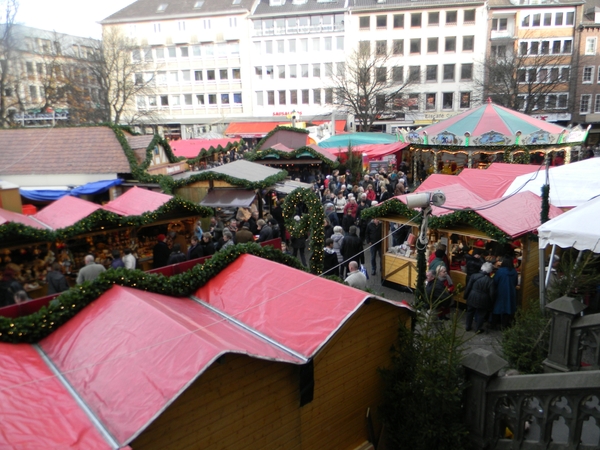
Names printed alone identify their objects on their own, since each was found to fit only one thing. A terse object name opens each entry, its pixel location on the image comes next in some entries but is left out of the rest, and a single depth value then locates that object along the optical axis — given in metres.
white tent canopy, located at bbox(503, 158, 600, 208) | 8.69
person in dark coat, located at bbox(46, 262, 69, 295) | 8.02
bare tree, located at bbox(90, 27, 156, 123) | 33.50
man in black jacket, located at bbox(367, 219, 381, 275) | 11.61
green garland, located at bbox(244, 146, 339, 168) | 21.92
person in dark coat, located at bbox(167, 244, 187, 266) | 9.27
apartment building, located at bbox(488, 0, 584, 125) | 38.84
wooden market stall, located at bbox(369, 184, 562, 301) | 8.98
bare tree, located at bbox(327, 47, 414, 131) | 38.50
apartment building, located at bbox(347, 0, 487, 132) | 41.91
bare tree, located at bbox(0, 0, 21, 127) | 24.64
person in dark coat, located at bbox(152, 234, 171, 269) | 10.33
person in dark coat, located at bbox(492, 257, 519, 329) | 8.27
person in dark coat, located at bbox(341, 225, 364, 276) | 10.12
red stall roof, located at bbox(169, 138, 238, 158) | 25.94
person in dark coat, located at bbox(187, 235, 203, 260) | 9.85
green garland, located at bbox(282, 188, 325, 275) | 9.22
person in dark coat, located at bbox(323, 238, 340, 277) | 9.49
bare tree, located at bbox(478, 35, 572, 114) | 35.12
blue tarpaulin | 15.32
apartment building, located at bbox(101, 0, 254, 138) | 45.44
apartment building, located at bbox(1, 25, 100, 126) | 26.50
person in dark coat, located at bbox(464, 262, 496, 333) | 8.27
